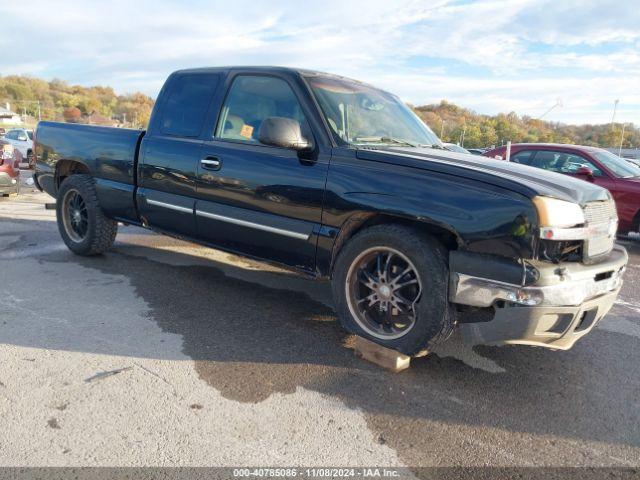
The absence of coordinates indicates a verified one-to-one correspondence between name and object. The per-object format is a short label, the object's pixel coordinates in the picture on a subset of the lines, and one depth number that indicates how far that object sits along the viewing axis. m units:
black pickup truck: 2.93
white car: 20.20
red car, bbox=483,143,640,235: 8.21
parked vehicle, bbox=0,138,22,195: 9.87
